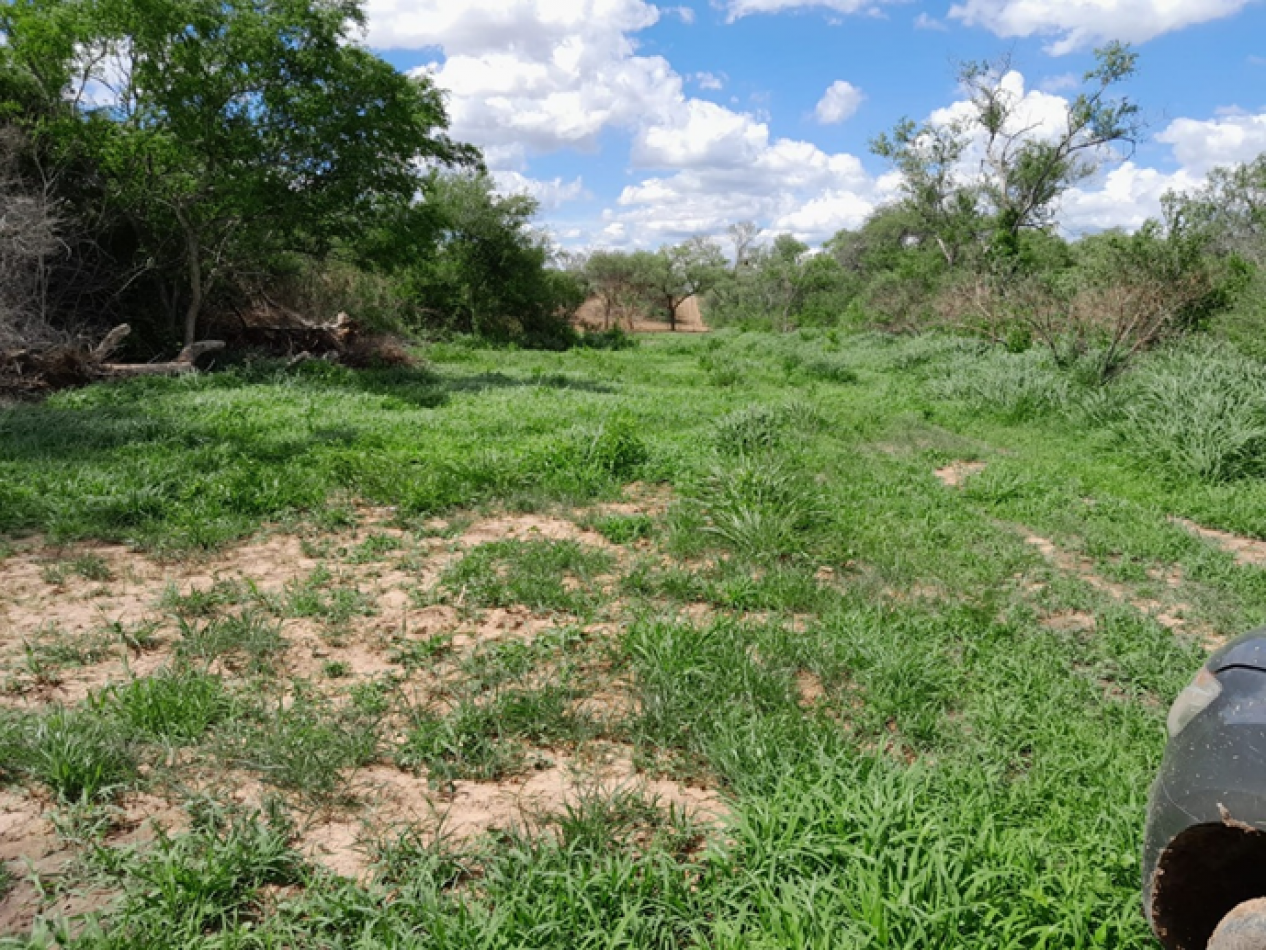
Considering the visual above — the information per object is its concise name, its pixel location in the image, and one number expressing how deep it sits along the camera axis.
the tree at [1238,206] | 33.12
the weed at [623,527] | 5.04
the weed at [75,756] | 2.36
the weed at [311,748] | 2.43
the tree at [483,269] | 22.39
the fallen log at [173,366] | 10.46
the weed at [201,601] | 3.71
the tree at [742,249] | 49.00
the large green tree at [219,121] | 10.45
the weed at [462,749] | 2.56
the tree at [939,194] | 29.28
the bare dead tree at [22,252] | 9.73
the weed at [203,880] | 1.83
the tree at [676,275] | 42.06
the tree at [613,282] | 38.81
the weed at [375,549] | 4.53
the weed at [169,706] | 2.65
